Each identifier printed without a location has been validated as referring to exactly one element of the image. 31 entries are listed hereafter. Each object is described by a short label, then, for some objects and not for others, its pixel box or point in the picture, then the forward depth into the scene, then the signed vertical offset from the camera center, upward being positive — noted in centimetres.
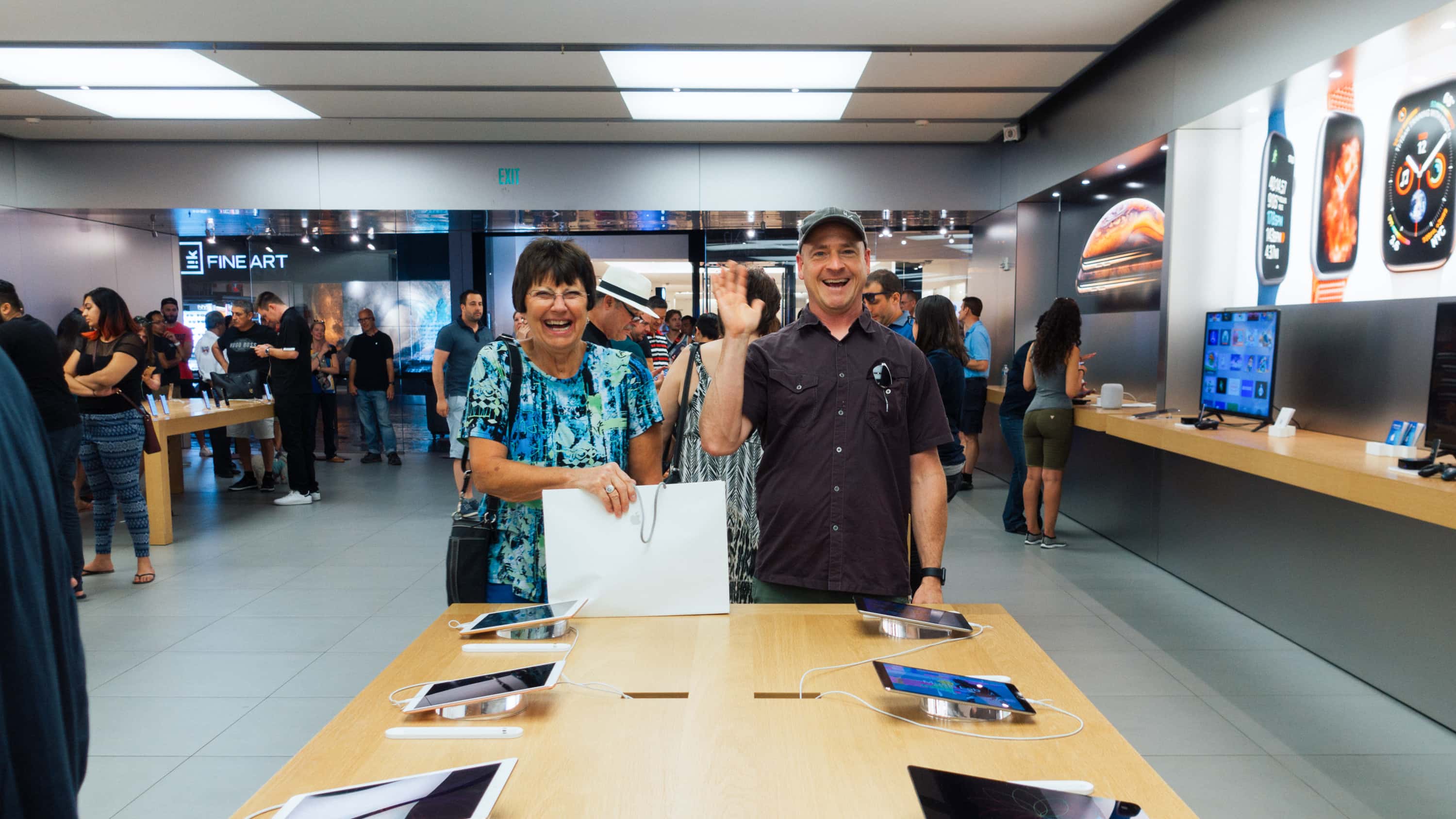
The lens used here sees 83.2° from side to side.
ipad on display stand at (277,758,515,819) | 104 -59
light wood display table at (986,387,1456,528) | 263 -48
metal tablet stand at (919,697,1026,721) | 138 -62
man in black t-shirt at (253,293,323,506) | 709 -43
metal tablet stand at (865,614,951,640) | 175 -61
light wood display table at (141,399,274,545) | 570 -59
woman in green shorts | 546 -40
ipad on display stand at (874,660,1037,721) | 137 -60
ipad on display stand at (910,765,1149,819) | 103 -58
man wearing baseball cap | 202 -22
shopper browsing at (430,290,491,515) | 699 -8
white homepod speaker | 556 -34
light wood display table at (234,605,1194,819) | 116 -63
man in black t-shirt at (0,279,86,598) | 380 -18
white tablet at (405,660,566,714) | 138 -59
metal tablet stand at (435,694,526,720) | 139 -62
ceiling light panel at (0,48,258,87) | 552 +199
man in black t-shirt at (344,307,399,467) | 906 -36
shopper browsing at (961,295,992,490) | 766 -19
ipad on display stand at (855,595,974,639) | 172 -58
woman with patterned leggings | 466 -34
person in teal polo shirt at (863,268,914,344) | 396 +25
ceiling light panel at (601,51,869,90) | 559 +197
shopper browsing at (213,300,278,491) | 750 -9
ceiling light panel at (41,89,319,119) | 649 +201
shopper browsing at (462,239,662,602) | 195 -17
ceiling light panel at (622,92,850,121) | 654 +199
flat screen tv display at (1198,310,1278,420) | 410 -10
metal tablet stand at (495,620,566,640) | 171 -59
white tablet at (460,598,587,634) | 172 -57
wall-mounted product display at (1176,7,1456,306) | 362 +87
